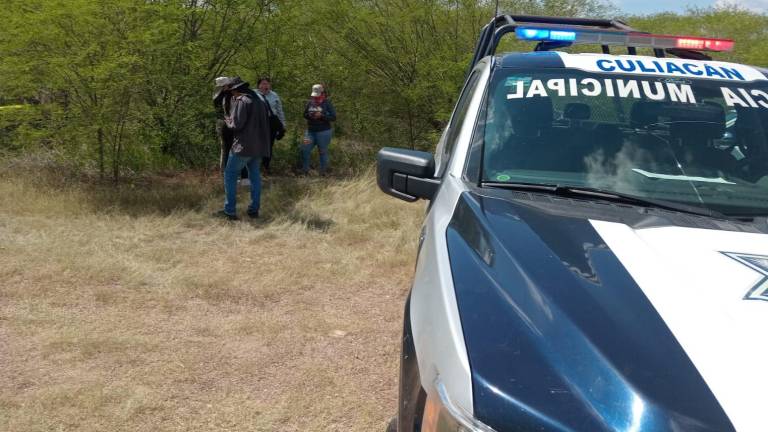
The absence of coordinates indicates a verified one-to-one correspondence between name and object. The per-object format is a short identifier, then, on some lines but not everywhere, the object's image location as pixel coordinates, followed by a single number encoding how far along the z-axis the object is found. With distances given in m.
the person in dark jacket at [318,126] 10.04
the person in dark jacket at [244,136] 7.13
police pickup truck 1.36
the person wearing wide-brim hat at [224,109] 7.41
